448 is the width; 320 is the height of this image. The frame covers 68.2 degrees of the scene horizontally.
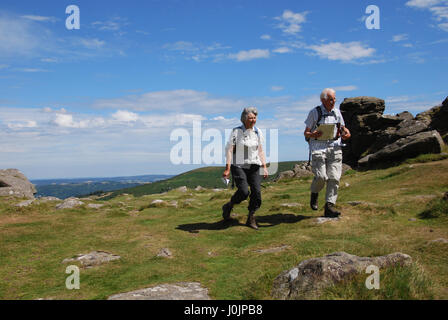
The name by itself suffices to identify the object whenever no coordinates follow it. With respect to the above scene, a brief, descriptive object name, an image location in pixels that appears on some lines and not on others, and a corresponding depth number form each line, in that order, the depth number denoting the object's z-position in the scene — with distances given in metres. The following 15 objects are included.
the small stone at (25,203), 17.09
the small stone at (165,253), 9.11
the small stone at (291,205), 14.69
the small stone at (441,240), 7.78
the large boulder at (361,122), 40.19
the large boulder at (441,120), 31.50
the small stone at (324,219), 11.10
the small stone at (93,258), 8.77
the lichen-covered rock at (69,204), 18.23
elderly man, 11.46
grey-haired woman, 11.27
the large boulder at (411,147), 23.67
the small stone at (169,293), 5.71
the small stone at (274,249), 8.72
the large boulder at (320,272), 5.20
